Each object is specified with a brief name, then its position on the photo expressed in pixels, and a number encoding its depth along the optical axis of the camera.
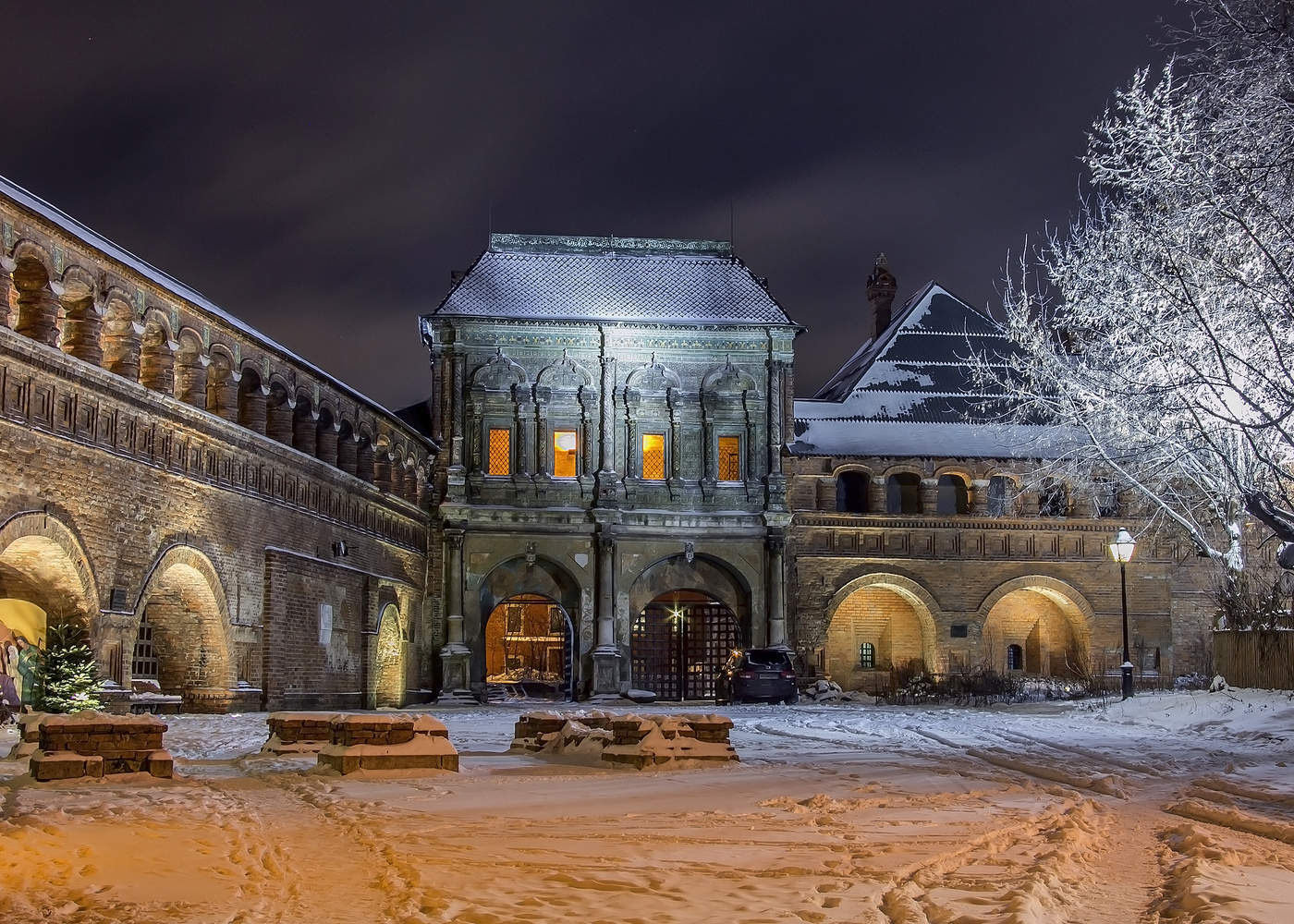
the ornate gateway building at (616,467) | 34.59
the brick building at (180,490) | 17.70
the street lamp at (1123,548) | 25.14
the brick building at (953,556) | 36.09
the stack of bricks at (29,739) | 12.02
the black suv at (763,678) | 30.94
